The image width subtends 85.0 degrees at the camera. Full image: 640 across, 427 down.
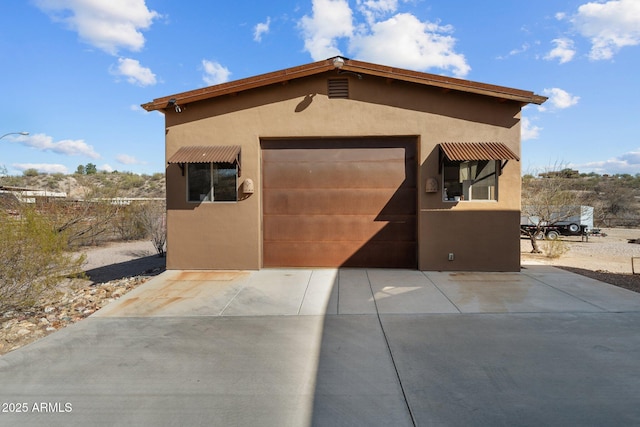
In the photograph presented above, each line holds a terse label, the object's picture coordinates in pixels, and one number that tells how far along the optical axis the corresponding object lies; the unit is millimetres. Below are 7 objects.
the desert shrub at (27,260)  5500
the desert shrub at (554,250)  14717
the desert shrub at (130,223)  20978
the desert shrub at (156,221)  16438
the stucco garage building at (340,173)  8195
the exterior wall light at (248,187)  8336
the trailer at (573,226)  21875
